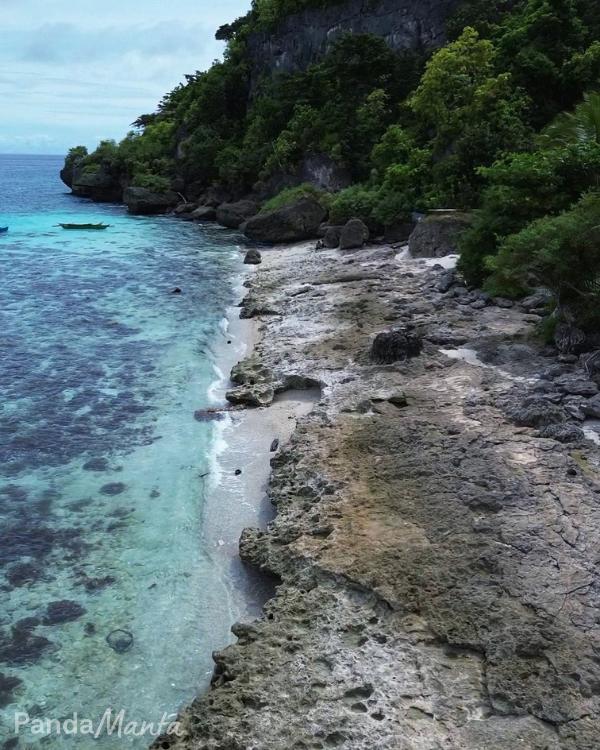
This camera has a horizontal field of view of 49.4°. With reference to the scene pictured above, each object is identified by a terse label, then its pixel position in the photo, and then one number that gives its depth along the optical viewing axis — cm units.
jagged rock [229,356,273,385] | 1783
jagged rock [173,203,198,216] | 5810
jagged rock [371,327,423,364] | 1677
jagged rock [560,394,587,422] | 1287
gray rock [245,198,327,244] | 4047
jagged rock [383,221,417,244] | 3459
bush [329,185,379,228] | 3675
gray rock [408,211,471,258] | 2875
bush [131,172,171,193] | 6056
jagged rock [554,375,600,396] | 1378
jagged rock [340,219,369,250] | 3356
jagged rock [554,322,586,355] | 1620
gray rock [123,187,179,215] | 5891
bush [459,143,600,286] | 2028
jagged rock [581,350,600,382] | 1460
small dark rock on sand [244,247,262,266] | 3600
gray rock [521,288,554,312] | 2009
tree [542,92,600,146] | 2153
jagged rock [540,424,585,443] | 1208
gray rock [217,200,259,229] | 5128
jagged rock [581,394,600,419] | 1288
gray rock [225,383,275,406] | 1673
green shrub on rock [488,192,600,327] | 1535
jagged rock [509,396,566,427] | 1267
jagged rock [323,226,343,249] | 3512
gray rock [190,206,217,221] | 5562
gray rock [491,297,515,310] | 2077
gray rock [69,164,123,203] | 7031
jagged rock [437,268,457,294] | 2336
